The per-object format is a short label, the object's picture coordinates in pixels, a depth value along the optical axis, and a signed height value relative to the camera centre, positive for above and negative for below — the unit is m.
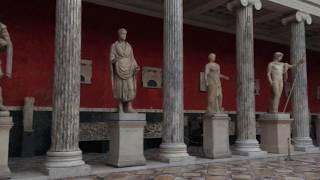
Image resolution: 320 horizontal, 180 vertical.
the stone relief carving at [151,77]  12.16 +1.40
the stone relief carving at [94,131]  10.42 -0.44
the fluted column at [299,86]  11.16 +0.99
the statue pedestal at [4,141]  5.95 -0.41
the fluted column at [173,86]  8.21 +0.75
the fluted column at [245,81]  9.70 +1.01
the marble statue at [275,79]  10.31 +1.12
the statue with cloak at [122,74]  7.59 +0.94
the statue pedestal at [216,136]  9.02 -0.50
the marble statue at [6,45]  6.31 +1.31
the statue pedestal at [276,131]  10.13 -0.43
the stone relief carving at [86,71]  10.82 +1.43
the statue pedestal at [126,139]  7.38 -0.48
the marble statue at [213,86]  9.36 +0.83
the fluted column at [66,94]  6.48 +0.44
